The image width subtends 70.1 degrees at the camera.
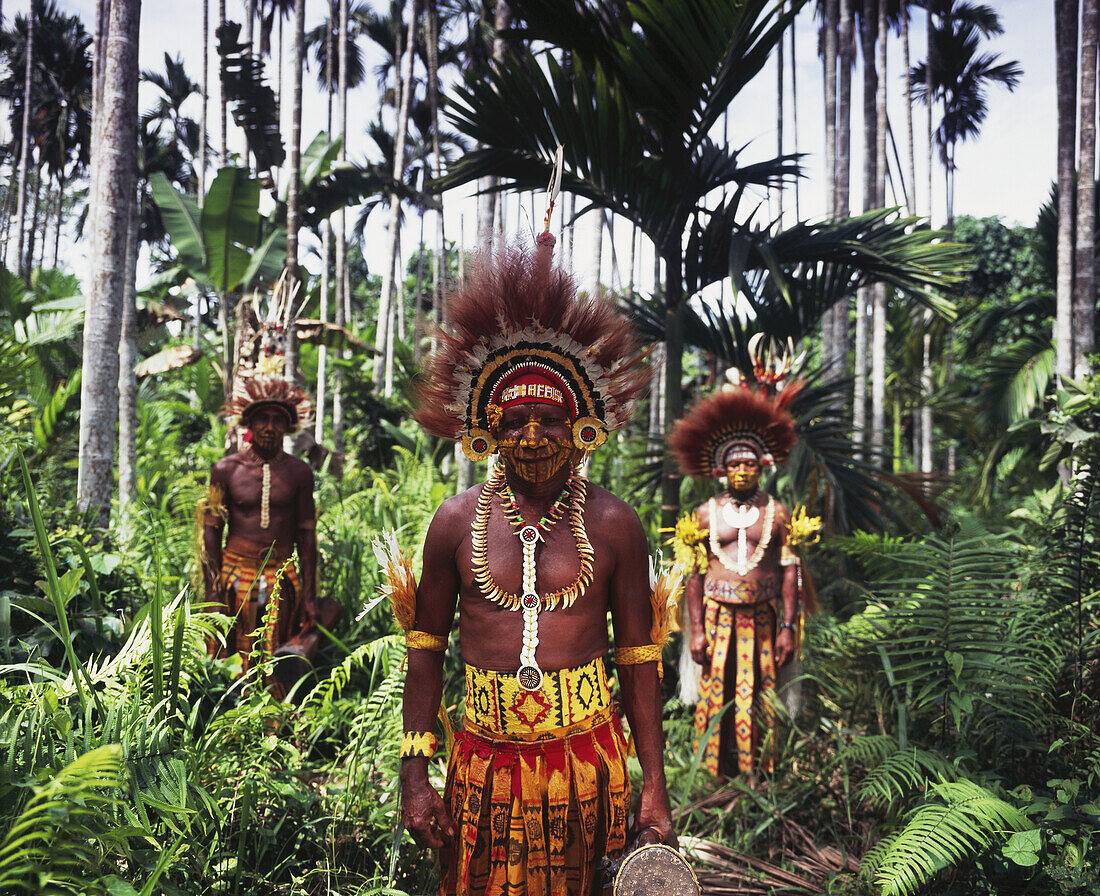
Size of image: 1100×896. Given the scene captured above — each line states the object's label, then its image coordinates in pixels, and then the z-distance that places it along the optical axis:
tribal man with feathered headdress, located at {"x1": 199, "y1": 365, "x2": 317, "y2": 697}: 4.57
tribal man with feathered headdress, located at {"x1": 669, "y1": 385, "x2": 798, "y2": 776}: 4.46
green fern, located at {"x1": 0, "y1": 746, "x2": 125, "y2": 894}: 1.56
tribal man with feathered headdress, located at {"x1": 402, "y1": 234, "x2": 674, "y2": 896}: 2.12
